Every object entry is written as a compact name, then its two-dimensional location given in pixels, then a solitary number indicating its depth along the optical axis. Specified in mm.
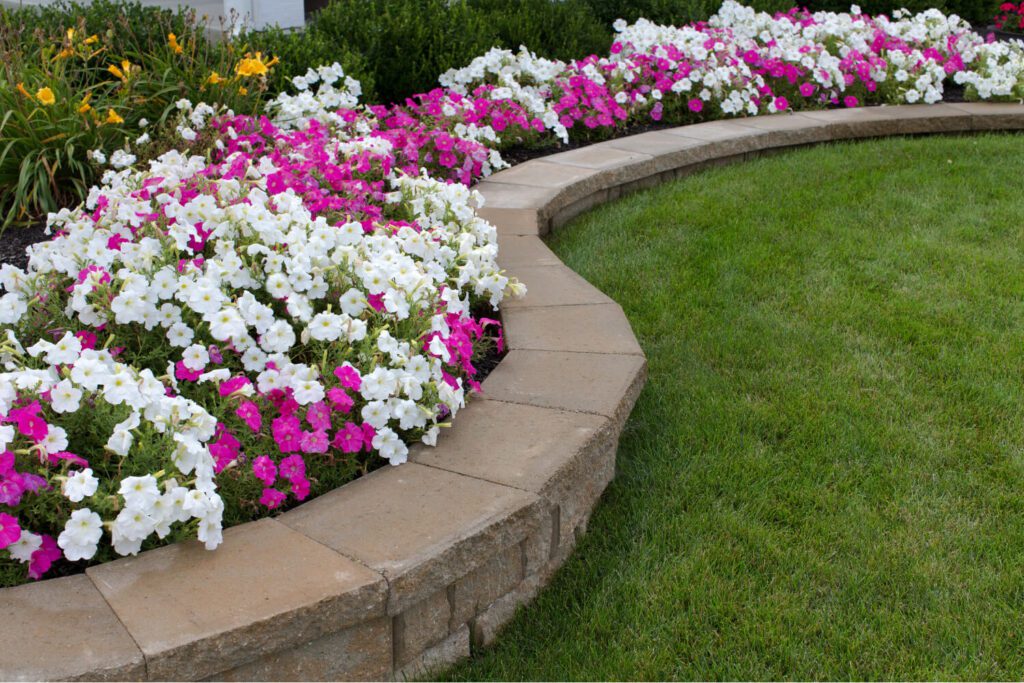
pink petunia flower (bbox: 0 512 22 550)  1974
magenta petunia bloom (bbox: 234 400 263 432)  2322
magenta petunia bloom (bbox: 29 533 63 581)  2049
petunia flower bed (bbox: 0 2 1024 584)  2137
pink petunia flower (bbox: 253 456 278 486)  2248
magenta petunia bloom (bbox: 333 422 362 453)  2416
